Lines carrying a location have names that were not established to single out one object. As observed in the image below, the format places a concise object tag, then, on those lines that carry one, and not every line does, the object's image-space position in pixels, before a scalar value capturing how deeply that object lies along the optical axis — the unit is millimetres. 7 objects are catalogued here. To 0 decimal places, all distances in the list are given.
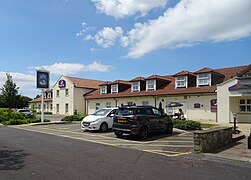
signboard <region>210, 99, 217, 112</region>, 18402
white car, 12213
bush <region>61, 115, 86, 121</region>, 20346
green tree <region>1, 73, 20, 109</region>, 25253
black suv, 9641
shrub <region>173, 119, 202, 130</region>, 12697
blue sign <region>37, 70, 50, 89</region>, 20298
